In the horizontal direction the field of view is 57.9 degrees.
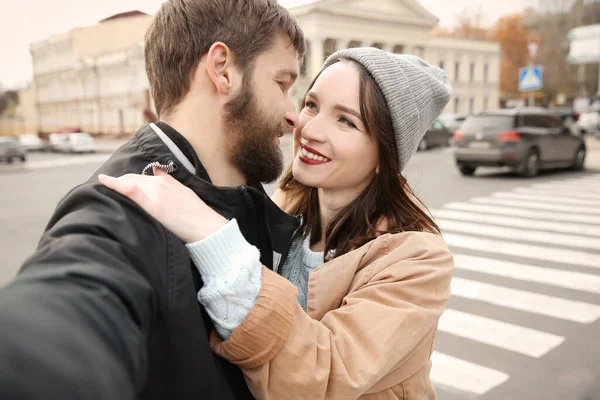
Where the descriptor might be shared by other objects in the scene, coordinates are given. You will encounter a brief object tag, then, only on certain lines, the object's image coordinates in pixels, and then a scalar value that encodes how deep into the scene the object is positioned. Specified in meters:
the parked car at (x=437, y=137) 21.70
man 0.62
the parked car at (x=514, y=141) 11.97
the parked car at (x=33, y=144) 33.53
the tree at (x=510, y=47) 61.17
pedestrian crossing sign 17.44
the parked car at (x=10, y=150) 23.42
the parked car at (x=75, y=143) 29.19
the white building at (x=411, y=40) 46.69
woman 1.12
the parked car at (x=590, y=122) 29.63
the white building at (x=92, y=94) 34.53
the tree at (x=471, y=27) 65.81
